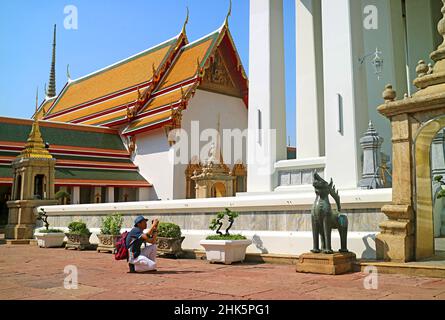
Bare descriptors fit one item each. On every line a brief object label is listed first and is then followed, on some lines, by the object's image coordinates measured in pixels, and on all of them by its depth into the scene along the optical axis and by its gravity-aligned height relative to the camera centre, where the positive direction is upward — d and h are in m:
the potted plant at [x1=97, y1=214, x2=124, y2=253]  9.61 -0.30
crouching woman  6.13 -0.33
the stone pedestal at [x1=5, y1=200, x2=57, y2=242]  13.85 +0.03
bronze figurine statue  5.62 -0.01
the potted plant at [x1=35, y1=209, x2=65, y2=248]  11.80 -0.46
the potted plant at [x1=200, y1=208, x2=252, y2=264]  6.84 -0.40
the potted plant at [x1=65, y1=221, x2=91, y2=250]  10.75 -0.37
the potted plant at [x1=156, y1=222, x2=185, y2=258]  7.95 -0.35
